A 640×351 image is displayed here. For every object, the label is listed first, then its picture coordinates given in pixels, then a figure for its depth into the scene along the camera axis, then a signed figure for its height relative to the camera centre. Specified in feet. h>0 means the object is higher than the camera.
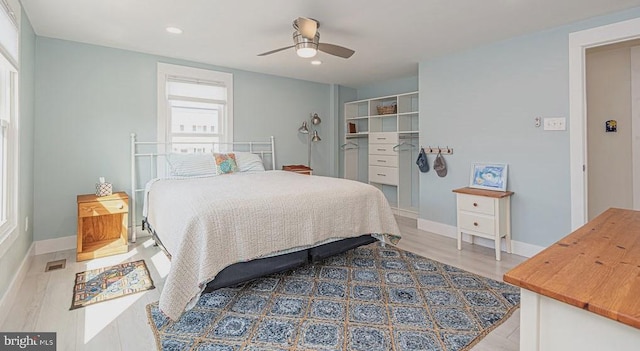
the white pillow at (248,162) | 13.44 +0.73
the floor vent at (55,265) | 9.25 -2.65
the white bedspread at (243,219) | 6.26 -1.01
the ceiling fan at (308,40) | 8.52 +4.03
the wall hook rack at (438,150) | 12.92 +1.20
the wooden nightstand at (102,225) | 10.12 -1.70
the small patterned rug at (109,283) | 7.53 -2.78
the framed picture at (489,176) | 11.15 +0.06
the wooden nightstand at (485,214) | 10.35 -1.26
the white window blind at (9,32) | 6.65 +3.40
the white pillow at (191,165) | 11.87 +0.55
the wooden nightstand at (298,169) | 16.03 +0.50
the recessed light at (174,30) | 9.83 +4.81
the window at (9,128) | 7.12 +1.28
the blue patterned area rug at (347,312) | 5.80 -2.95
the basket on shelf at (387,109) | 16.81 +3.83
